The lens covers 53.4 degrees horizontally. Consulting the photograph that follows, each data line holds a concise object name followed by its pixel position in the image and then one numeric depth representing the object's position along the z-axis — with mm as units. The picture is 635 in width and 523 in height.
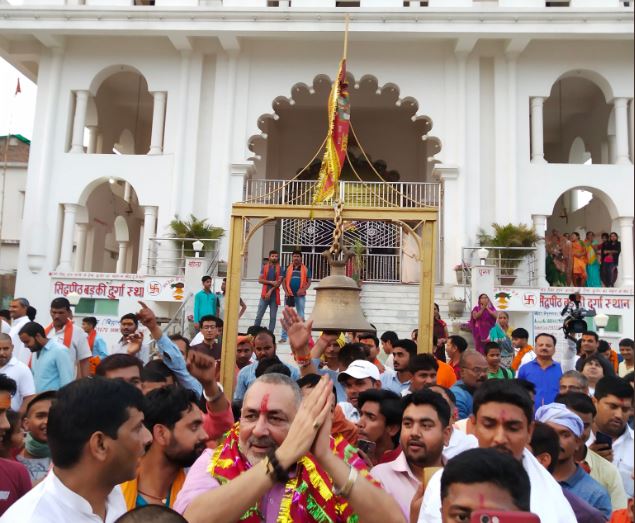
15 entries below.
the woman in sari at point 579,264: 14820
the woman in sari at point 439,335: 8664
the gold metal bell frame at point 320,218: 5871
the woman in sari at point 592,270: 14906
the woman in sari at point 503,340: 8312
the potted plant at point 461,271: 14109
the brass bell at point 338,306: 4605
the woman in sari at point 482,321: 9906
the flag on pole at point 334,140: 7453
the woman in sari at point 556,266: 14930
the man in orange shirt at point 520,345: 8321
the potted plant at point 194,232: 14438
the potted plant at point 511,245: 14104
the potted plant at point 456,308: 12926
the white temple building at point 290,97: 14820
